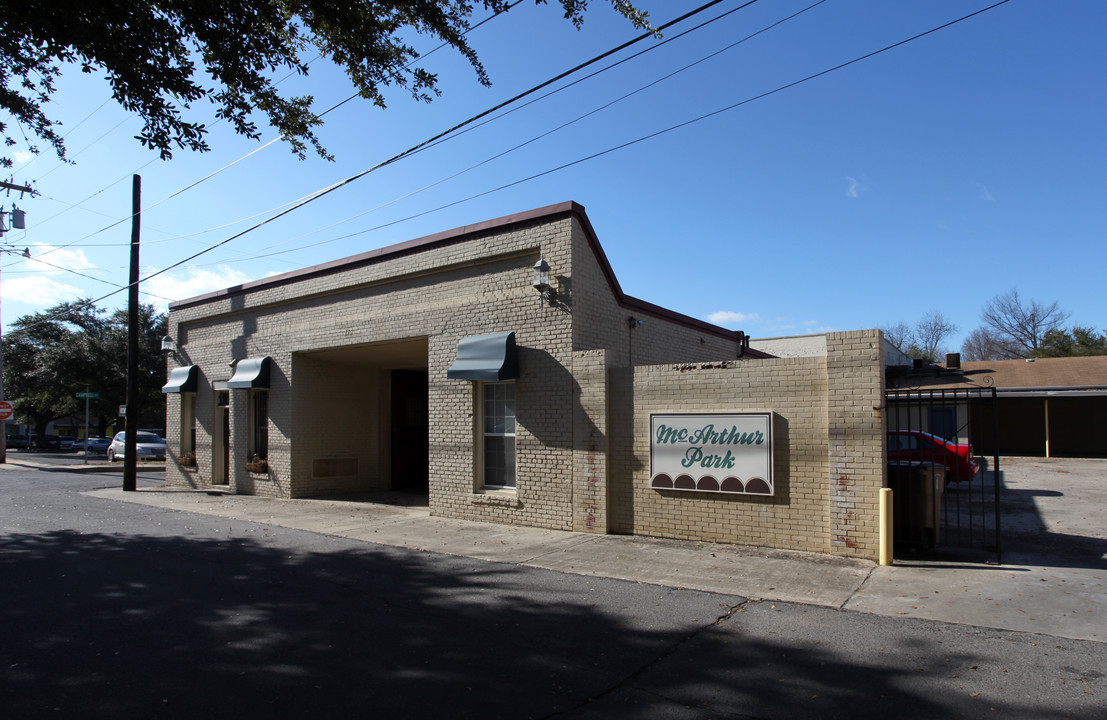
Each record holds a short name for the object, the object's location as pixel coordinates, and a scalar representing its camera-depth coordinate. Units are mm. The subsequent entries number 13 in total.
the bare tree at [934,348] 60575
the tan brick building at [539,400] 8750
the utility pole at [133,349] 17938
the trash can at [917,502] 8430
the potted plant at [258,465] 16453
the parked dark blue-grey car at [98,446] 41094
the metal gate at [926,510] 8383
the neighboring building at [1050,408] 24297
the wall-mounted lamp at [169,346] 19562
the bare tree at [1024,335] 51688
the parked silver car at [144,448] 30980
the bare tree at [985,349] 55188
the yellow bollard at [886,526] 7934
